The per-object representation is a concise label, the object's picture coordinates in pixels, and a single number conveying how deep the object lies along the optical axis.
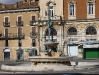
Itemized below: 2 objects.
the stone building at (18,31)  59.00
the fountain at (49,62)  22.28
